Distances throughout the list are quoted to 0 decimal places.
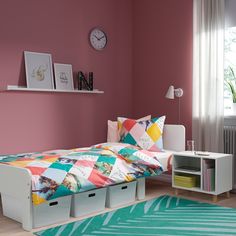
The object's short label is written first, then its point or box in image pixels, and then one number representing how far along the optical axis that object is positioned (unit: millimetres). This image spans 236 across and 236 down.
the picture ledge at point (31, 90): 3975
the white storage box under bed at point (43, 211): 3025
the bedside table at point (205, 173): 3779
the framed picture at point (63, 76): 4410
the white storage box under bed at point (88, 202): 3316
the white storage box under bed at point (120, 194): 3604
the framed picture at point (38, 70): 4137
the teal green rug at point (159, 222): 2902
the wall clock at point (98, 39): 4805
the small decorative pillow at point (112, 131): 4559
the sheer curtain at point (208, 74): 4242
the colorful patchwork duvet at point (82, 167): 2967
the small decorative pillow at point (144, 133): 4211
